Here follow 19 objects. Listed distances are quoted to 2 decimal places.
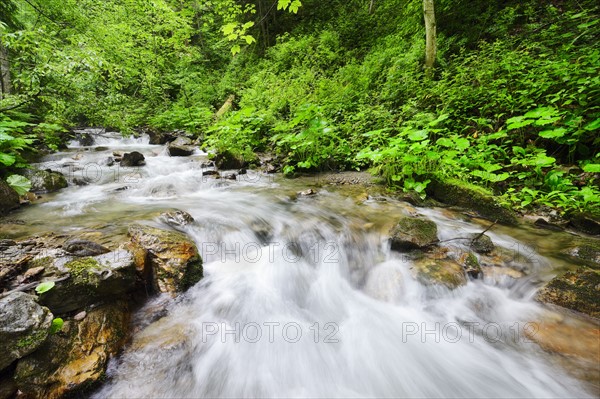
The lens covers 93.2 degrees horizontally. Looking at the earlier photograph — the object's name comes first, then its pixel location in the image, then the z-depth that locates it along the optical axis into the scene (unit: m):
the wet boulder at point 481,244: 3.11
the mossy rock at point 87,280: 1.99
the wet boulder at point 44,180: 5.12
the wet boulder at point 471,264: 2.86
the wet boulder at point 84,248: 2.45
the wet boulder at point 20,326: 1.58
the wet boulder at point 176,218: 3.59
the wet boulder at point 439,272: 2.77
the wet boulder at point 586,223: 3.28
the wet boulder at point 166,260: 2.59
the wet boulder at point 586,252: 2.74
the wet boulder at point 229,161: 7.04
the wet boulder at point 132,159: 7.27
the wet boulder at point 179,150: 8.44
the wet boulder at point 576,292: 2.26
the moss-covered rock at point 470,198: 3.84
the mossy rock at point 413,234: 3.19
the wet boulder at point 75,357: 1.64
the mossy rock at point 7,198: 3.92
